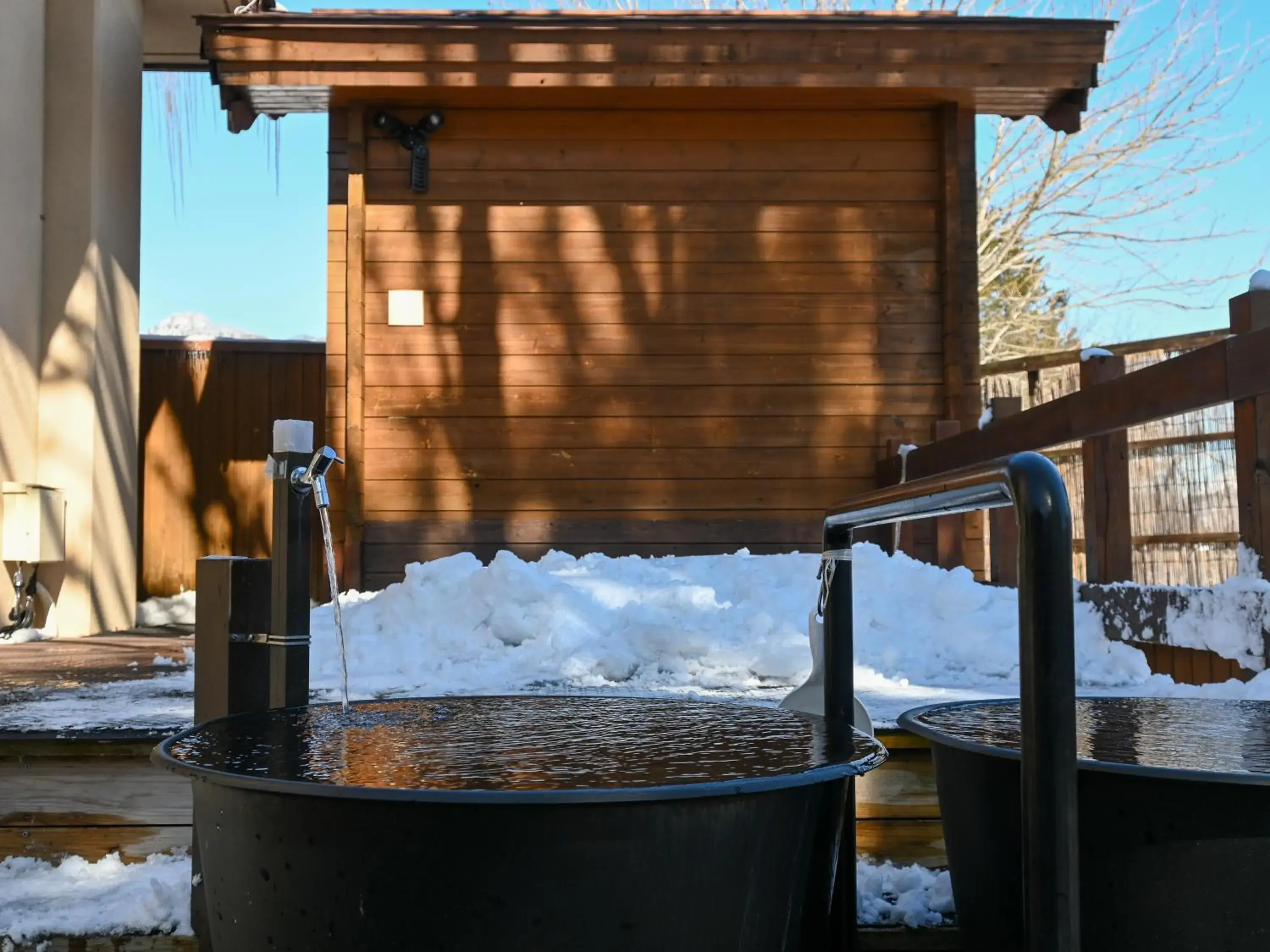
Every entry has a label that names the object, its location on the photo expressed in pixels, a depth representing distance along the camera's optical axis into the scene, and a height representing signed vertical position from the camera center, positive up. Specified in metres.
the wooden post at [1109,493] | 4.32 +0.17
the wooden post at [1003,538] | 4.86 +0.00
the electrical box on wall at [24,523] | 5.71 +0.12
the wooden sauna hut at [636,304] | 6.33 +1.35
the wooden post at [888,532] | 6.08 +0.04
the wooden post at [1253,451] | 3.29 +0.25
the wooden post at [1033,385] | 8.60 +1.17
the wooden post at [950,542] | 5.61 -0.02
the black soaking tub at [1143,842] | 1.24 -0.35
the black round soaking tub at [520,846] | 1.18 -0.33
